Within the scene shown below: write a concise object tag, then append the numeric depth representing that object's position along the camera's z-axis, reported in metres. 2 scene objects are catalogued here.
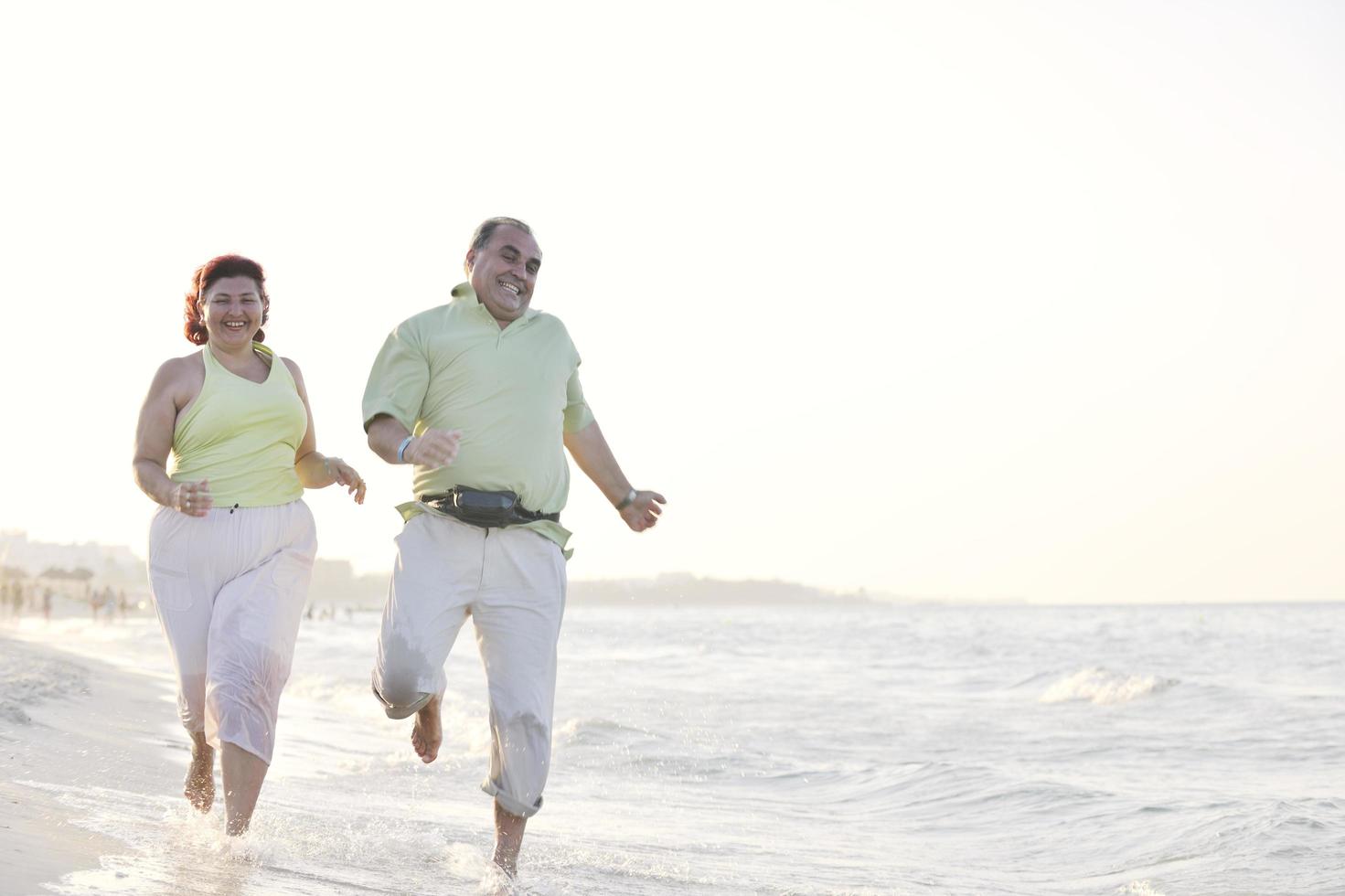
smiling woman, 8.78
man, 8.47
